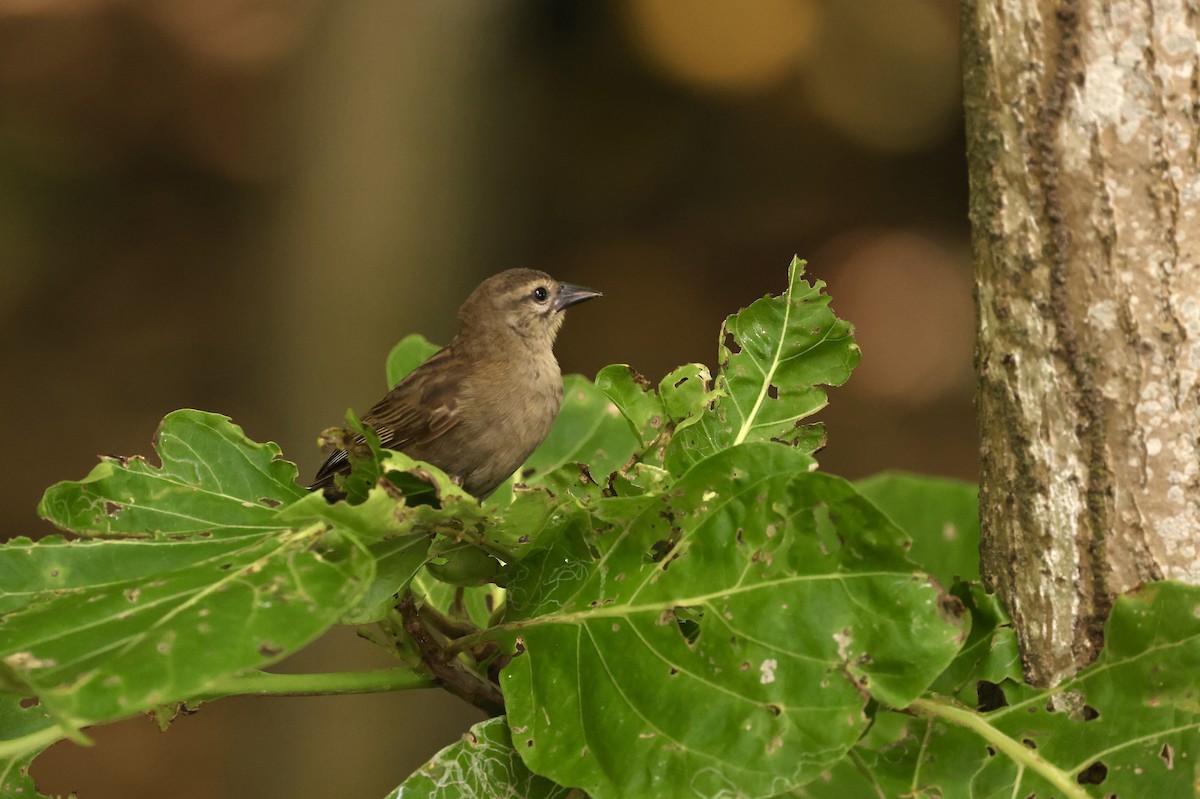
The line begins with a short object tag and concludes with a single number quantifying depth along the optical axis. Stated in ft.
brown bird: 24.46
